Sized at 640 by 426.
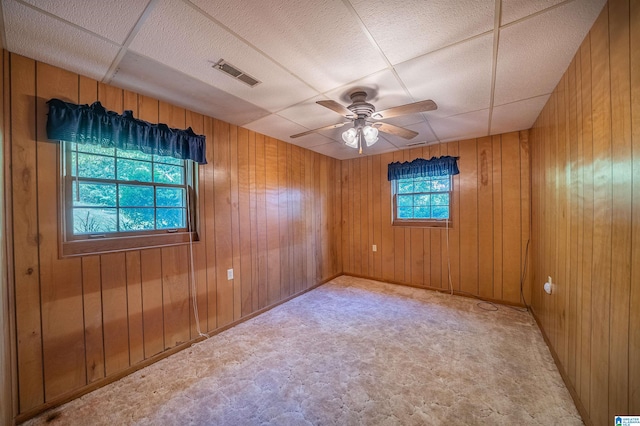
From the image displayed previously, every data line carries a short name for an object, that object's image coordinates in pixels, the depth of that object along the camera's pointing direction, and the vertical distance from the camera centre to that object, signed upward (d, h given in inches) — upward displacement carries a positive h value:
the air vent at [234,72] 67.3 +41.7
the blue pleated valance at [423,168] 143.4 +26.4
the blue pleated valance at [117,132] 66.6 +26.5
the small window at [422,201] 150.4 +5.9
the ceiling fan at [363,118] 76.5 +31.8
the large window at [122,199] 72.6 +5.1
